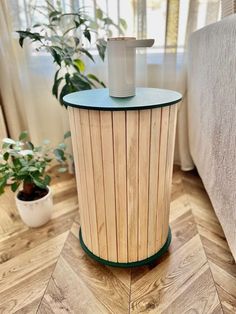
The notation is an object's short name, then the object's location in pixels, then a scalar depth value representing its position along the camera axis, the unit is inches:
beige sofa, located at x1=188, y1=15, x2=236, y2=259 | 31.0
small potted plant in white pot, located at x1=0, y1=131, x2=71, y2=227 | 40.3
